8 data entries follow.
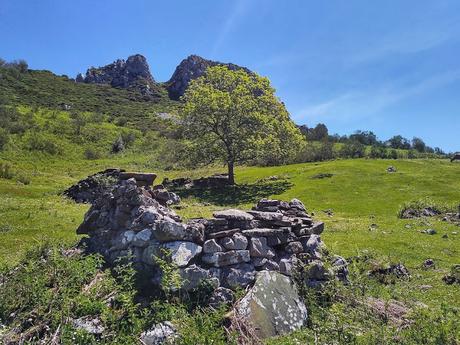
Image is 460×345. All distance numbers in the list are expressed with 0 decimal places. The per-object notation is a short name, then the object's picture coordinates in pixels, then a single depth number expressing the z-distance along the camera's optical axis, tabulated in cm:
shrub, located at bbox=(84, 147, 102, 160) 8450
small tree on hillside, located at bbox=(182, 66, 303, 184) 4741
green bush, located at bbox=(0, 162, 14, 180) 4409
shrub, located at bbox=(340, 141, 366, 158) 8126
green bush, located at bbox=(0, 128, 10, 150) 7425
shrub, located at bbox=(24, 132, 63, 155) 7856
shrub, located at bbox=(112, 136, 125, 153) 9424
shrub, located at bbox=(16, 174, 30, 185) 4349
